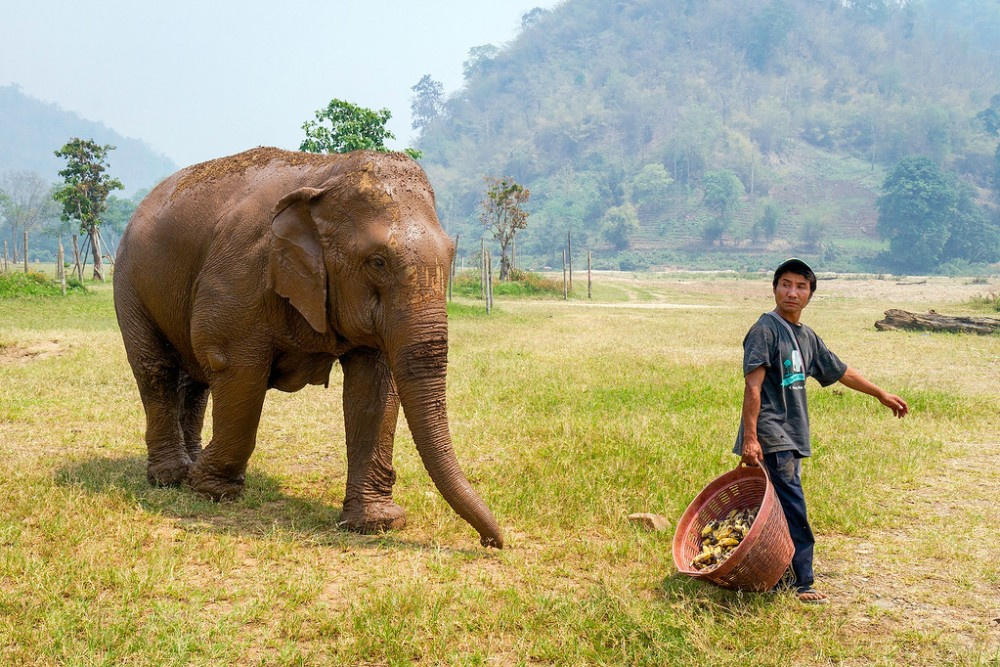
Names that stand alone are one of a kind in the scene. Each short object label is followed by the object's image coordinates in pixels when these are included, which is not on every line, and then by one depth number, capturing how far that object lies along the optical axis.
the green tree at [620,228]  123.25
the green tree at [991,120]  142.12
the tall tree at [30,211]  105.81
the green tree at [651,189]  137.50
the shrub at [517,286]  39.62
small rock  5.98
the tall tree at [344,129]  32.56
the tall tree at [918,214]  101.50
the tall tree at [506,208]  44.88
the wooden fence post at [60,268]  28.96
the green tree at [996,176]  123.44
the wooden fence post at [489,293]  27.71
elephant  5.36
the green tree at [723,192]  122.75
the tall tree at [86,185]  39.84
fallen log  21.19
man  4.74
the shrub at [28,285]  25.09
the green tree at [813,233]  111.38
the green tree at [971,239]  103.38
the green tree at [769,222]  115.31
